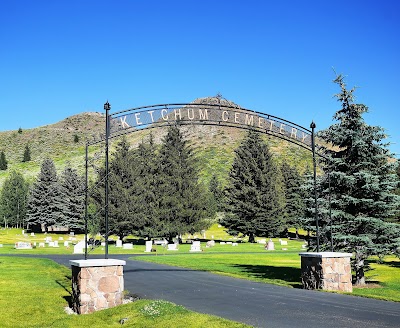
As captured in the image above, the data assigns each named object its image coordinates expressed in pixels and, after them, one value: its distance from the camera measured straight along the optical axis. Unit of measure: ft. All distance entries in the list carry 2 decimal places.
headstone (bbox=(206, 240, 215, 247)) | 157.48
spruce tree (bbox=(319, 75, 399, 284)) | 59.98
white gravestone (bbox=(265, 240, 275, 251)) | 143.74
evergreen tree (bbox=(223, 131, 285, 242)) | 199.62
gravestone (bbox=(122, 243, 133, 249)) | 147.02
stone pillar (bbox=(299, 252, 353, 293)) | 51.37
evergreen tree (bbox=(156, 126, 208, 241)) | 180.65
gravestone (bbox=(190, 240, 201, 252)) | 136.87
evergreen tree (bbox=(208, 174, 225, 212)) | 331.04
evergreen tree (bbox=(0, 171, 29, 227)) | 308.81
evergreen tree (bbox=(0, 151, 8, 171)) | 490.08
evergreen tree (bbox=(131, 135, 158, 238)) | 177.68
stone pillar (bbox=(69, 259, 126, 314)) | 40.11
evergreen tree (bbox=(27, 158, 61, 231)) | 272.92
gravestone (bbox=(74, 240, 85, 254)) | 129.14
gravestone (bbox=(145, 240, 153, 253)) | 135.54
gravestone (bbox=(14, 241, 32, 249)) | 142.23
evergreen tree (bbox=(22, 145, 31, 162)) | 550.52
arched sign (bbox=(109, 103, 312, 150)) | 55.26
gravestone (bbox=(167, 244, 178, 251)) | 142.72
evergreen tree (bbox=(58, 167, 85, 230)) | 257.75
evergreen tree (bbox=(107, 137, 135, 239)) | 184.44
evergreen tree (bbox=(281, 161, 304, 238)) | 235.87
